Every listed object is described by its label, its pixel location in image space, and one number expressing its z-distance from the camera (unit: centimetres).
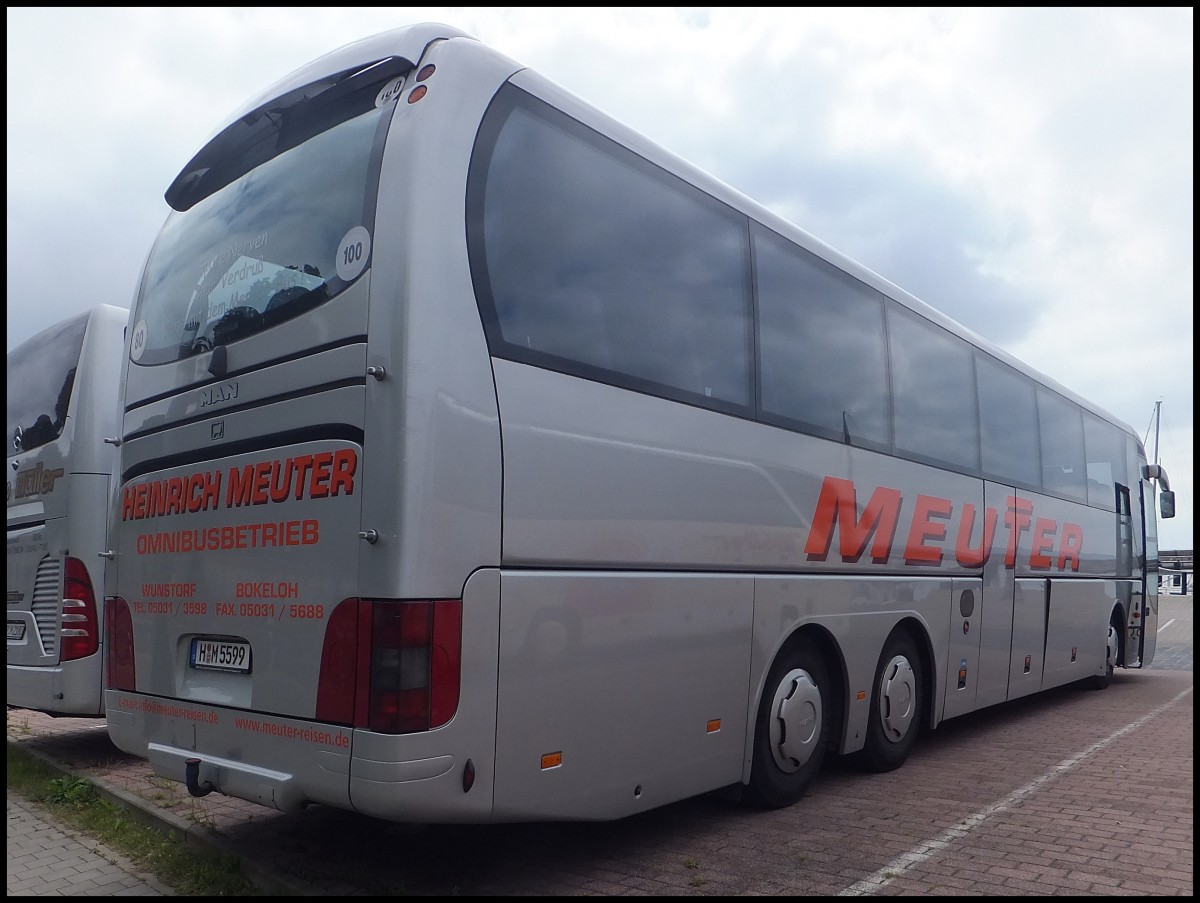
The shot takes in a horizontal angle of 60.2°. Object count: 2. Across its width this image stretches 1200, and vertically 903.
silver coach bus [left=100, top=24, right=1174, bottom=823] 404
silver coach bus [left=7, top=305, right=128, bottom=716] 741
